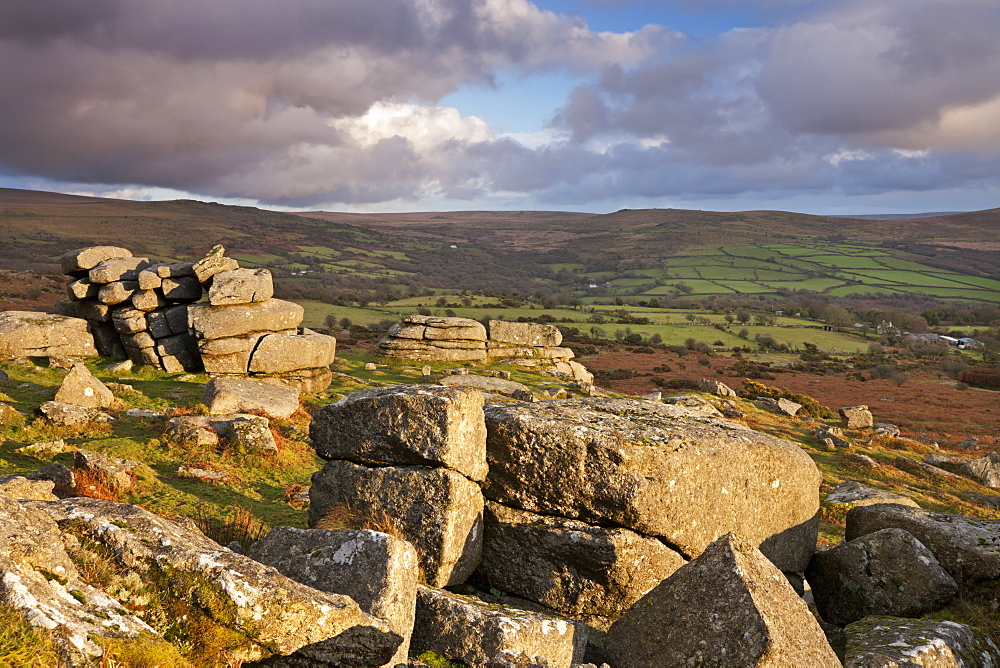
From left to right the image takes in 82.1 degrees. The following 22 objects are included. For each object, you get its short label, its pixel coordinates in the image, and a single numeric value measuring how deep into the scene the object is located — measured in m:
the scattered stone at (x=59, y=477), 10.45
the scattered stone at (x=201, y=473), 13.55
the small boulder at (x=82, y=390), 17.88
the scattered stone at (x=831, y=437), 29.81
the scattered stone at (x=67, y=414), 16.33
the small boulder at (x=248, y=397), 19.16
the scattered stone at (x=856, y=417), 36.62
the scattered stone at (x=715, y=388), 40.72
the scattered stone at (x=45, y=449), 13.71
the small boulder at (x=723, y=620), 6.02
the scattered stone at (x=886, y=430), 35.52
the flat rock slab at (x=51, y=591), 4.38
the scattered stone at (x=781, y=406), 40.00
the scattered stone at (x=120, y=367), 25.59
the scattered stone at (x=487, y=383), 28.96
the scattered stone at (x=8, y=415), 15.57
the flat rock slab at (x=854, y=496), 16.72
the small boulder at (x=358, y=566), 6.81
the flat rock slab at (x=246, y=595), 5.71
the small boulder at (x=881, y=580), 8.95
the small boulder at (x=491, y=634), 6.83
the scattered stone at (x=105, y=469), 11.65
